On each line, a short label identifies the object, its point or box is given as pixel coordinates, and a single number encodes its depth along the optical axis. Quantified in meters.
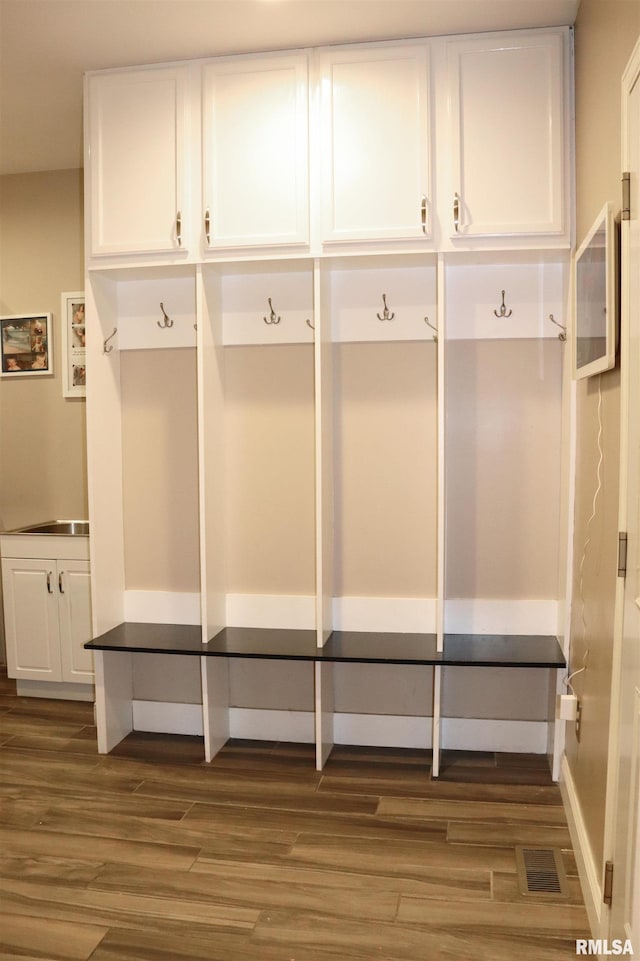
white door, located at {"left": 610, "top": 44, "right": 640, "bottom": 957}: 1.77
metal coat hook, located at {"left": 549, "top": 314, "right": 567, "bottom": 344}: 3.11
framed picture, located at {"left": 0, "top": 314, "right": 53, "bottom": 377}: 4.29
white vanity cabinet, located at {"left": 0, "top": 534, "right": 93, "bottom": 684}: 3.91
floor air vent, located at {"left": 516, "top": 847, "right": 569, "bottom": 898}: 2.37
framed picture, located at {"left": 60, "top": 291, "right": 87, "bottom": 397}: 4.21
